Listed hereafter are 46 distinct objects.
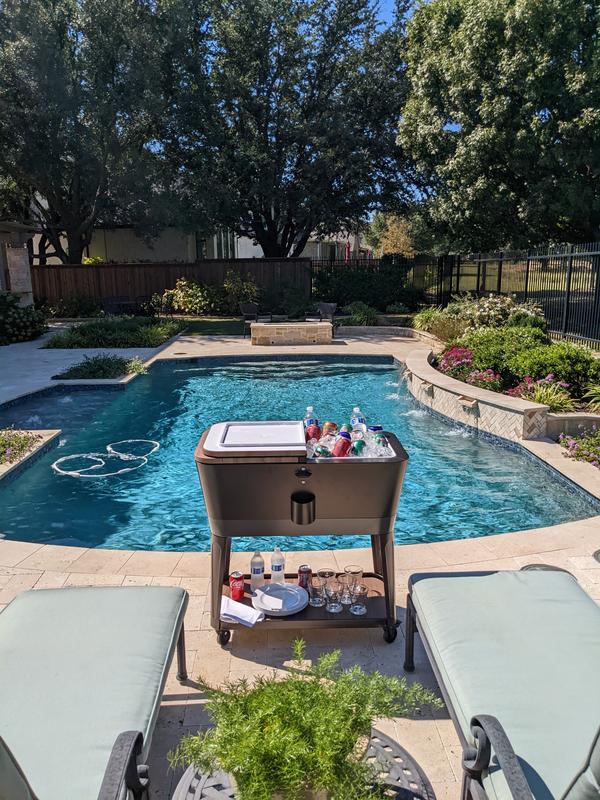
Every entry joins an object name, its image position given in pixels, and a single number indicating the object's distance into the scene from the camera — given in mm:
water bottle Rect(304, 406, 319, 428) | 3678
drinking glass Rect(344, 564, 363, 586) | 3719
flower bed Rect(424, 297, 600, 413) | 8273
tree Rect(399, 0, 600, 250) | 14445
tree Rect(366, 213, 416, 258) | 42562
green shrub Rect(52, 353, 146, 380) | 11820
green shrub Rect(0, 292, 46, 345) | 16281
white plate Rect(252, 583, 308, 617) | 3455
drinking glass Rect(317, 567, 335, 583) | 3739
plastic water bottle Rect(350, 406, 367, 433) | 3543
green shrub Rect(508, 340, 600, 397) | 8602
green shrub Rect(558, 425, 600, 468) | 6844
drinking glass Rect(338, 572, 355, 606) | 3580
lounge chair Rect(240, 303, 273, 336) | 18375
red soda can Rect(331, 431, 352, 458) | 3252
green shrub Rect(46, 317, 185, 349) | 15484
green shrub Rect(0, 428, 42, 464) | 7071
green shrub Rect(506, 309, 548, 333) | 12953
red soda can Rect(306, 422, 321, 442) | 3521
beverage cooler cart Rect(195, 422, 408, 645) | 3180
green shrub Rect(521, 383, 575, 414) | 7910
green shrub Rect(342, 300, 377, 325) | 19156
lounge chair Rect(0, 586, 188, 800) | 1919
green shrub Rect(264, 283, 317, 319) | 20156
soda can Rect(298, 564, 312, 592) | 3713
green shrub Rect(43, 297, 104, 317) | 21359
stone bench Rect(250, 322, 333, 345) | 16172
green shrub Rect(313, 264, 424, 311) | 22531
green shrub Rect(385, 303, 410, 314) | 21578
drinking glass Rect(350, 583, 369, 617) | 3506
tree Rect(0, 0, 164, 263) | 19078
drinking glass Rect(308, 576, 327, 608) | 3568
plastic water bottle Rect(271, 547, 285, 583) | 3678
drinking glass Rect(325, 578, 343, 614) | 3506
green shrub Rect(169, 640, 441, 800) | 1732
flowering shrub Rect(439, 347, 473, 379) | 10281
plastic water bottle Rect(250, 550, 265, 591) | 3641
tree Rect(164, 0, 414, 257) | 20844
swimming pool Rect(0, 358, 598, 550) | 6059
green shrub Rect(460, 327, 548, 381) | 9523
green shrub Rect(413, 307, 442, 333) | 17197
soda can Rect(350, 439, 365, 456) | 3289
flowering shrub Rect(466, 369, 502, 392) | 9195
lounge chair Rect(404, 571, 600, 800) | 1943
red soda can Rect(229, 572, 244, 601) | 3572
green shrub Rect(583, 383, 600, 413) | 7922
